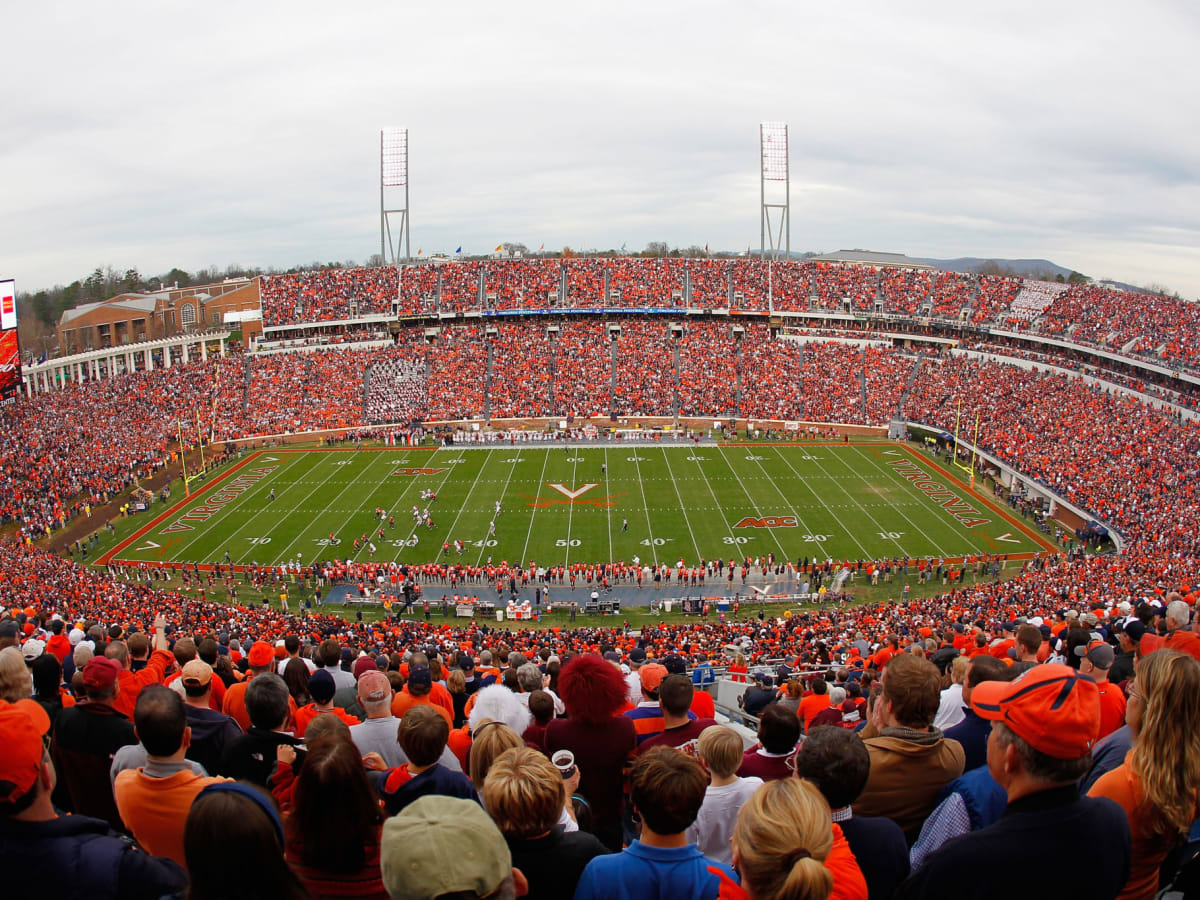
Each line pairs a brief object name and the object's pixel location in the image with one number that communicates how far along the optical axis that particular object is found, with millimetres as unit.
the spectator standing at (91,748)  5680
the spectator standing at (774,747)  5129
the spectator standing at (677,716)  5668
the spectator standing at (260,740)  5188
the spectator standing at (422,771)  4535
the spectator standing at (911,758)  4613
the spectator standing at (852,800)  3926
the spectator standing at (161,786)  4254
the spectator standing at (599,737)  5539
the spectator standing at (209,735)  5609
